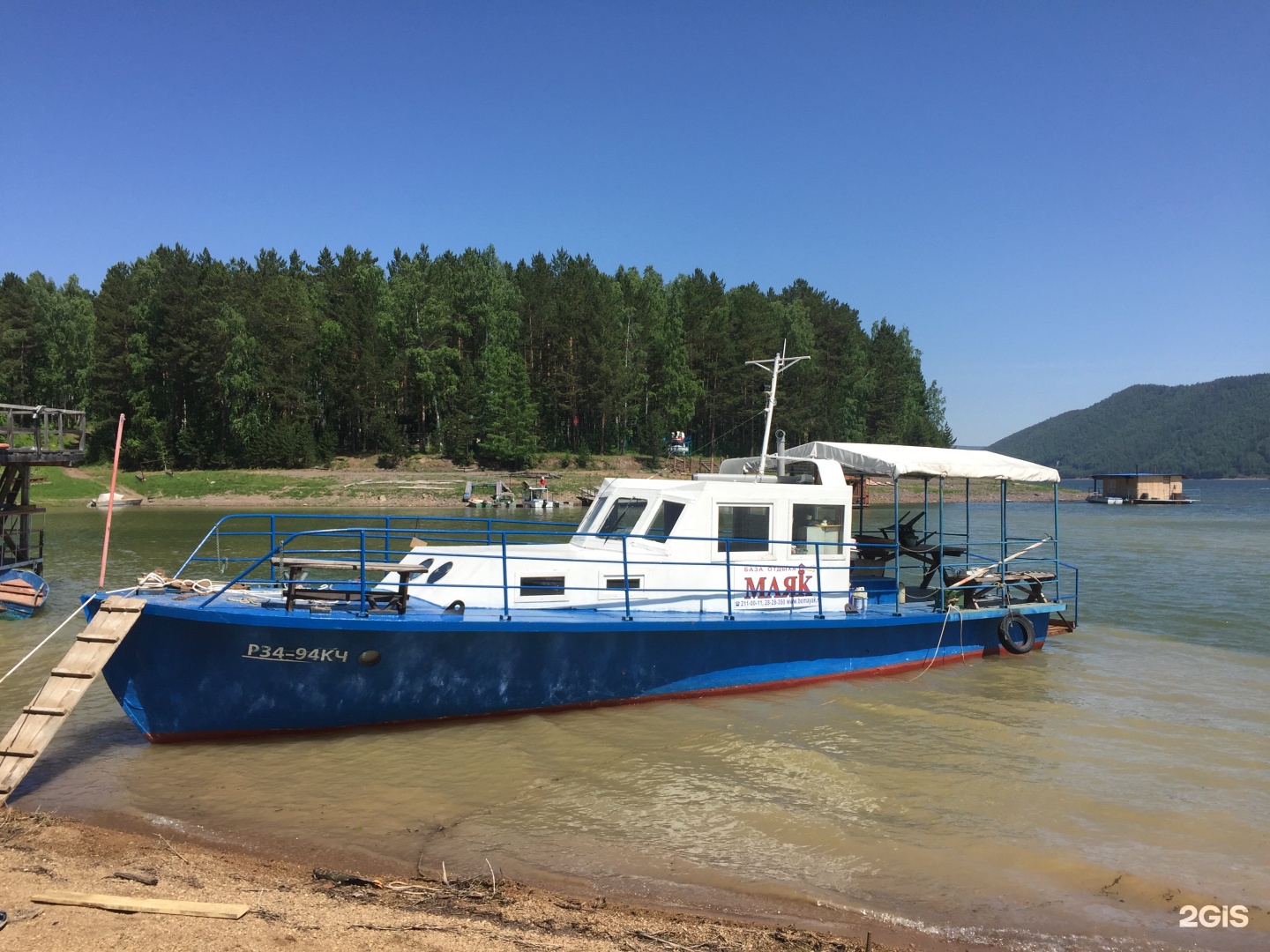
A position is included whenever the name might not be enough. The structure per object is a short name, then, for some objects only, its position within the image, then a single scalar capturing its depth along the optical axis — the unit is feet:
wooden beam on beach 17.42
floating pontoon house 251.60
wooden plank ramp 24.64
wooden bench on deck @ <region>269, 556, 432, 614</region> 29.25
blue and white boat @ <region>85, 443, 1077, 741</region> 28.86
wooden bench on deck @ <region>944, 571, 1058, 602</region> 44.35
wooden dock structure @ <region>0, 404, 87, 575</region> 58.29
